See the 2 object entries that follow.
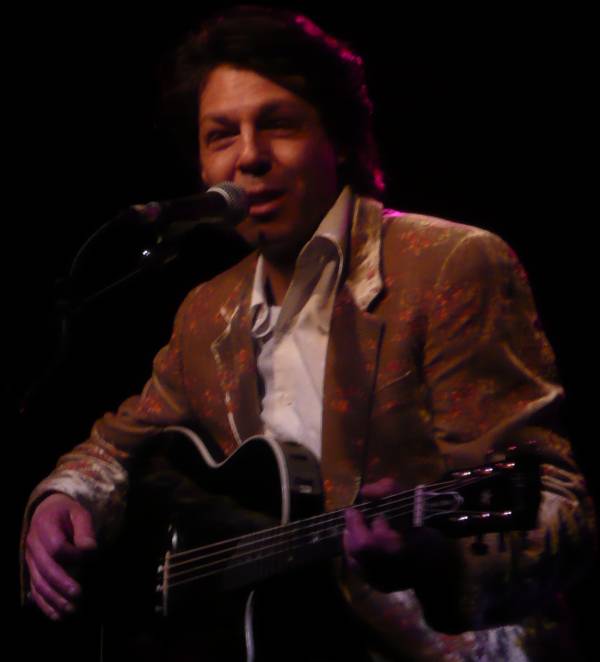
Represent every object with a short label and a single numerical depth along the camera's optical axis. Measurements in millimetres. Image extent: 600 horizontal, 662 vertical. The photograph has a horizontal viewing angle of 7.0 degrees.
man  5484
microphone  5481
